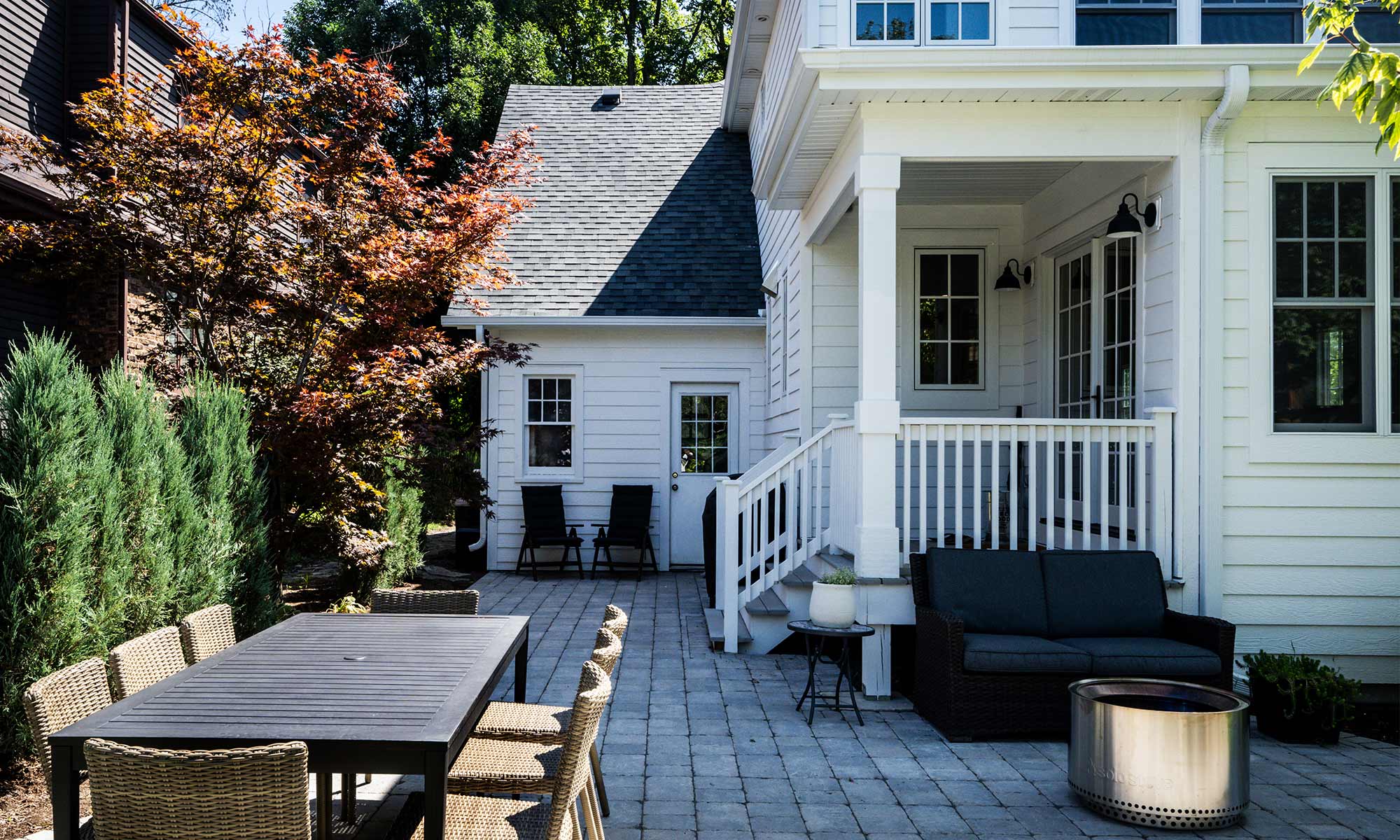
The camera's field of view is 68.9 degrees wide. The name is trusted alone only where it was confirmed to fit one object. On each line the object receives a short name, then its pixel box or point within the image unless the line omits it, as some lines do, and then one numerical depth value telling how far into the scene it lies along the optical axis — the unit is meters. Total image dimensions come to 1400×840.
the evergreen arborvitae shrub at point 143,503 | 4.87
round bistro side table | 5.44
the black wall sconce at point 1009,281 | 8.25
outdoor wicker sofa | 5.09
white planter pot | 5.55
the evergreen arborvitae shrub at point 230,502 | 5.56
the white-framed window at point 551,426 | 11.79
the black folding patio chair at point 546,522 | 11.18
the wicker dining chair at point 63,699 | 2.73
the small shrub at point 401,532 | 9.10
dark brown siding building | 7.50
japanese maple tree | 6.08
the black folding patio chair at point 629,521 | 11.19
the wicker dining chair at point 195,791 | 2.29
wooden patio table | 2.52
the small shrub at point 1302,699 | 5.16
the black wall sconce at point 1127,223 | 6.32
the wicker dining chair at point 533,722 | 3.71
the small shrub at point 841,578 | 5.73
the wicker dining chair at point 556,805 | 2.75
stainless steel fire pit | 3.91
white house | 5.89
